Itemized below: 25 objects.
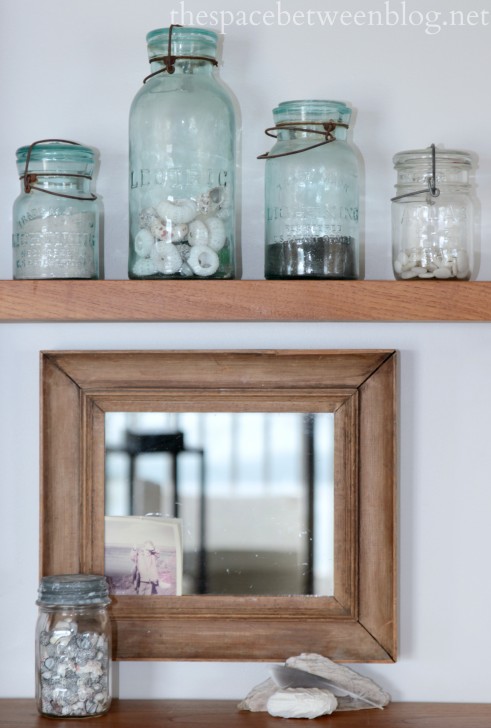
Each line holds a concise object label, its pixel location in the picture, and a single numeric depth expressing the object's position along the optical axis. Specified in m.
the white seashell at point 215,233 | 1.56
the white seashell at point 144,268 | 1.57
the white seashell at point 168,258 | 1.55
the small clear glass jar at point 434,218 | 1.58
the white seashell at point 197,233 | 1.55
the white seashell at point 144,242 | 1.56
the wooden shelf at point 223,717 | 1.60
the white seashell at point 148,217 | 1.56
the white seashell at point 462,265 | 1.58
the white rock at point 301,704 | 1.60
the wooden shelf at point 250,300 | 1.55
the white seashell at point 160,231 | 1.55
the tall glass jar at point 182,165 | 1.56
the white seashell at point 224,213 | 1.57
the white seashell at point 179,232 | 1.55
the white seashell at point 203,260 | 1.56
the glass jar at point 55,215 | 1.58
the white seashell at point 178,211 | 1.55
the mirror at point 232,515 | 1.67
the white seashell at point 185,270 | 1.56
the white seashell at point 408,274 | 1.58
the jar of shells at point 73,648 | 1.59
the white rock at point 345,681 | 1.64
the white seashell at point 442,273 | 1.57
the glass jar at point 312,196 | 1.57
